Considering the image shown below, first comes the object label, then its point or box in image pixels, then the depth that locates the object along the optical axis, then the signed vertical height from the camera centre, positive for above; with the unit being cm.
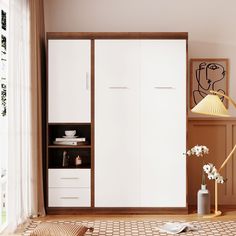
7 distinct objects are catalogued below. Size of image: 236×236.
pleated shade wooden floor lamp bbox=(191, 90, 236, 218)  479 -2
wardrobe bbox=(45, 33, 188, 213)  503 -11
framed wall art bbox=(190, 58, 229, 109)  550 +32
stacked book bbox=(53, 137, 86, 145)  512 -37
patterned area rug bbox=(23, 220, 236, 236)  430 -112
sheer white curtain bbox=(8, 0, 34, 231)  422 -12
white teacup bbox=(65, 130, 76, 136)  516 -28
